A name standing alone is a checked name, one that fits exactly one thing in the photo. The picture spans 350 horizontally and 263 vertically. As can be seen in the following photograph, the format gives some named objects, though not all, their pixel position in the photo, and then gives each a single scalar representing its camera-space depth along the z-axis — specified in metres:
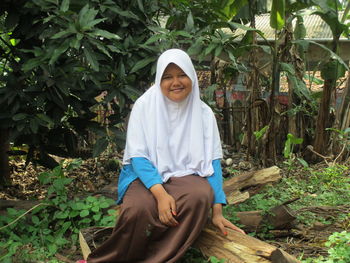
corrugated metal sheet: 8.36
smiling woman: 2.49
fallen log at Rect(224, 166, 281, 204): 3.78
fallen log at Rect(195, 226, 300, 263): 2.29
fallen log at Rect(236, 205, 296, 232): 3.07
